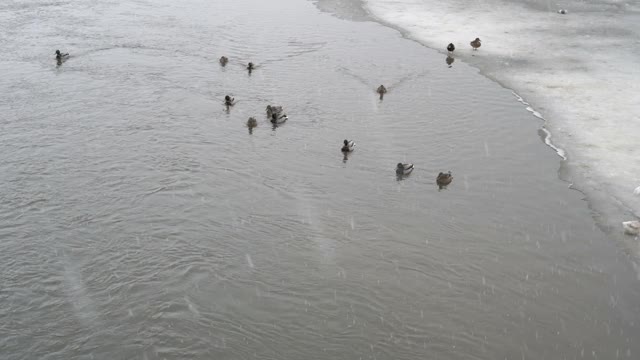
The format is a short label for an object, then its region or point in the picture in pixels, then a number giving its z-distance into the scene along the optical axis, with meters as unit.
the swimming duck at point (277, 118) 21.06
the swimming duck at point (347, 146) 19.03
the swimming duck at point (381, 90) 23.75
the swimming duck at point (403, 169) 17.72
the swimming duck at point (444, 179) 17.23
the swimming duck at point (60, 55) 26.47
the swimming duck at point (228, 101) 22.66
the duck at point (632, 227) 14.64
